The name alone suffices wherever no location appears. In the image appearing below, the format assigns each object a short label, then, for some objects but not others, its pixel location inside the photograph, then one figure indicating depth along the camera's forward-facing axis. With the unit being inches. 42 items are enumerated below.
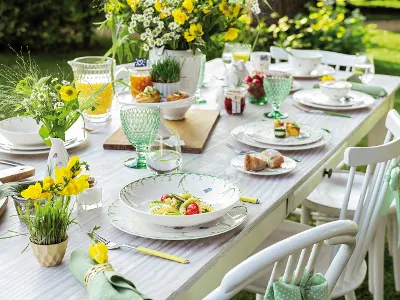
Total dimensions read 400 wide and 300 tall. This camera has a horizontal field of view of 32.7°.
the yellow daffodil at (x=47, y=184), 54.9
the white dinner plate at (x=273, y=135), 84.7
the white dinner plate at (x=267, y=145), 83.7
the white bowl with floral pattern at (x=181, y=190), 63.9
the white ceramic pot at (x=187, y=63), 92.9
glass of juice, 117.6
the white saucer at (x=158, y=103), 84.4
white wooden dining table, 51.8
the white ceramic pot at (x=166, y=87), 89.5
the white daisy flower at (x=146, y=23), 89.4
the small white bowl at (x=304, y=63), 122.1
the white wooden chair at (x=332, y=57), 135.0
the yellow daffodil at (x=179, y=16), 87.8
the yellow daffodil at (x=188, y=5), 88.4
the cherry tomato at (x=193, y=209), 59.6
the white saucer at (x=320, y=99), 102.4
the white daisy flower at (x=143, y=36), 91.2
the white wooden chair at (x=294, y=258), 44.9
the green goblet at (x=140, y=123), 76.2
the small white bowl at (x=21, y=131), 81.2
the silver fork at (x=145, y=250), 54.9
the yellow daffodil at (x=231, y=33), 95.4
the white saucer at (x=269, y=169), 74.6
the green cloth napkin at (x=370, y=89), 110.0
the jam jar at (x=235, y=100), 98.9
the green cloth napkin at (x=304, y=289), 51.3
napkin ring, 49.3
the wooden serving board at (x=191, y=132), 84.1
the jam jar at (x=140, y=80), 88.9
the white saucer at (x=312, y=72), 122.2
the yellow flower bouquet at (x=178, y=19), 89.1
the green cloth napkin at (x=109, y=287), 46.2
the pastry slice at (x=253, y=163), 75.2
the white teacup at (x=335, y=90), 104.3
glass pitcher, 92.3
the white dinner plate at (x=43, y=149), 80.2
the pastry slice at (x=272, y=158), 76.1
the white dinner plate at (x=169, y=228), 58.4
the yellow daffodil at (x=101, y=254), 51.2
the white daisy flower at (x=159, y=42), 91.0
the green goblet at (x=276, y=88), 96.0
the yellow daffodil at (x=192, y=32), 89.8
